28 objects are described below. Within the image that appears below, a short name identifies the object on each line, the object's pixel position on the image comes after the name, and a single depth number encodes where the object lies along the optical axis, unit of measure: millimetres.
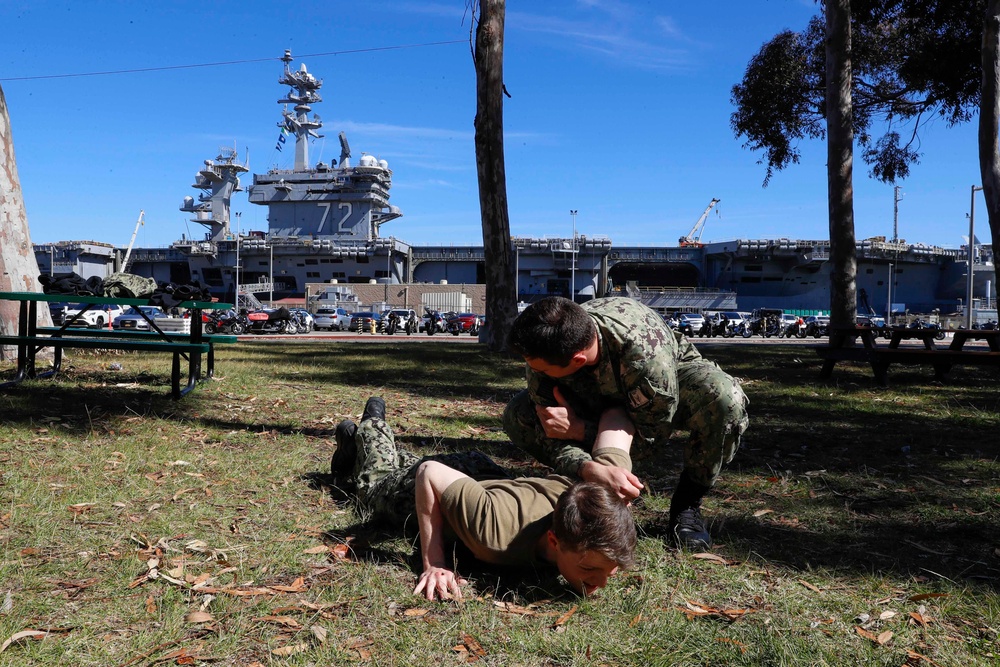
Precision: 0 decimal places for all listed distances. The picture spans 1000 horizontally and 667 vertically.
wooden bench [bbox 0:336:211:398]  5617
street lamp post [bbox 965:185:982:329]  39188
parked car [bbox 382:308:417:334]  36488
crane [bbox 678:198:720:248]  65750
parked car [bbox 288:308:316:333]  35706
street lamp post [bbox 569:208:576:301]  57812
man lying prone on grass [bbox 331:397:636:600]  2363
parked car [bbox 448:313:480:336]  34625
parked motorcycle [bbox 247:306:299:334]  33062
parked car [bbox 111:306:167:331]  28875
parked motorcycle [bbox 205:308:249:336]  26266
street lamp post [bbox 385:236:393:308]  62000
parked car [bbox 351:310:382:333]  38562
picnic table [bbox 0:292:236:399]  5645
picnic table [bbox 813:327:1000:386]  8273
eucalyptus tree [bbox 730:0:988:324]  12367
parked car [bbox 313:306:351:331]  39125
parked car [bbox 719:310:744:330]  37688
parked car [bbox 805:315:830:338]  36469
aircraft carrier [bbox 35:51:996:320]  61094
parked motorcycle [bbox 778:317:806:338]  37250
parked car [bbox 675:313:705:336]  36875
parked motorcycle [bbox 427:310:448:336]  35031
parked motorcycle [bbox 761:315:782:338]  37341
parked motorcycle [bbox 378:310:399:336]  35062
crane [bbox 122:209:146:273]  62828
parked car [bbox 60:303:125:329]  31484
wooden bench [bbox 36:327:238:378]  6488
